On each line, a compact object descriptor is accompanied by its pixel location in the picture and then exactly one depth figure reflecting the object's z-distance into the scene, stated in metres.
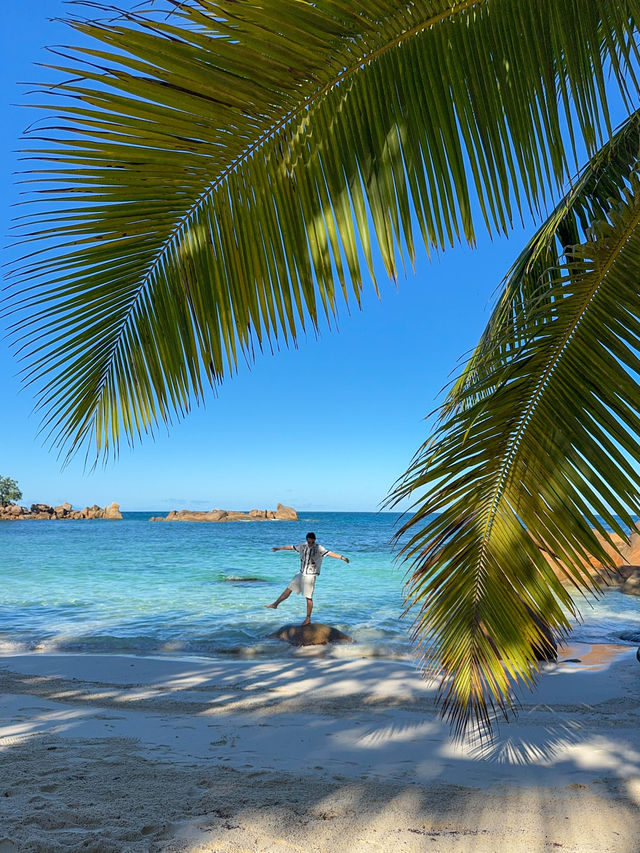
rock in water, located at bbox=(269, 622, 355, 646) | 9.66
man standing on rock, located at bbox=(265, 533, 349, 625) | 11.23
